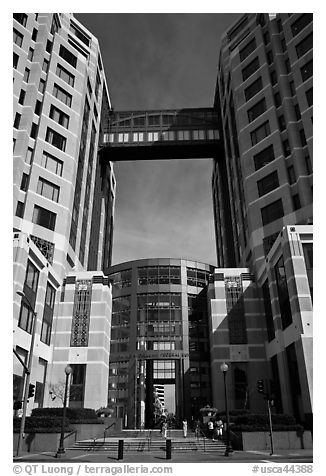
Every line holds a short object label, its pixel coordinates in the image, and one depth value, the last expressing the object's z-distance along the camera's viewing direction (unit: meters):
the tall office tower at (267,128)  54.12
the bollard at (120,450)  22.30
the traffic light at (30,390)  24.34
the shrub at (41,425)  26.92
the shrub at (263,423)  27.83
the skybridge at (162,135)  79.25
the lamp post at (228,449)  23.97
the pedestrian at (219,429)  33.16
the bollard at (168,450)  21.75
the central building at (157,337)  56.94
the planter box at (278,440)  27.02
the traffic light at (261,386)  25.32
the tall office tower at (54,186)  44.72
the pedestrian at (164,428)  35.59
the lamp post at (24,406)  22.28
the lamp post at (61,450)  22.90
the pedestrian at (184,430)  36.78
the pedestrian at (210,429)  34.81
